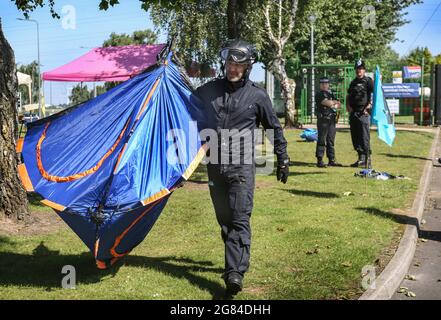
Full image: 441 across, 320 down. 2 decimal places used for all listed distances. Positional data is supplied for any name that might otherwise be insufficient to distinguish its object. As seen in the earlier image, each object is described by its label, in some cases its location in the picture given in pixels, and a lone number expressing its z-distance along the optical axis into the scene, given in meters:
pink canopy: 20.64
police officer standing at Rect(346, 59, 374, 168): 12.05
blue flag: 11.66
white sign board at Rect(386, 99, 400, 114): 21.65
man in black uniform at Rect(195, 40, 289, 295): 5.04
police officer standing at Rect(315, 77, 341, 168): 13.23
